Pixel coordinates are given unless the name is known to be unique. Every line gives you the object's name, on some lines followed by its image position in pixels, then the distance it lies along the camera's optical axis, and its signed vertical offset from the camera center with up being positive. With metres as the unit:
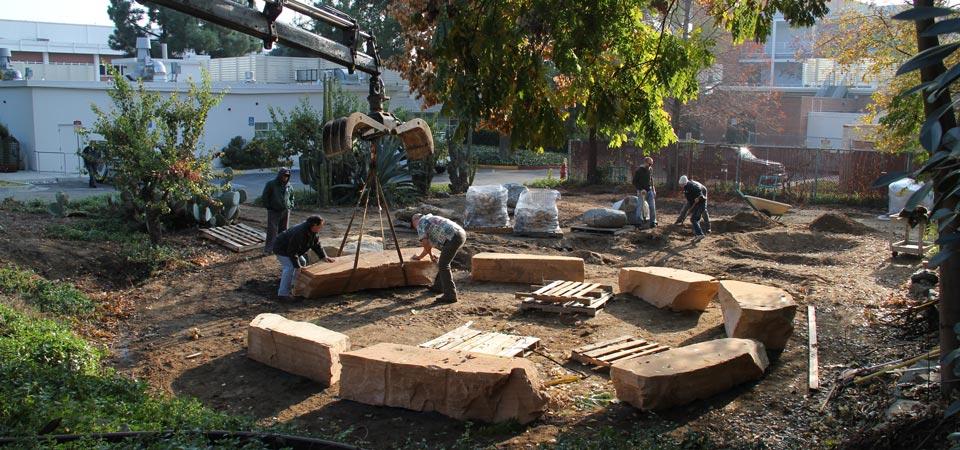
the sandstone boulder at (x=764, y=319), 9.41 -2.02
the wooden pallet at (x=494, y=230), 18.28 -2.08
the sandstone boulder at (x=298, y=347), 8.78 -2.31
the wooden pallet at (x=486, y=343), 9.29 -2.36
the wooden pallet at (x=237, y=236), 15.22 -1.98
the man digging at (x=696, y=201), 18.22 -1.40
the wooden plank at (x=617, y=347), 9.32 -2.39
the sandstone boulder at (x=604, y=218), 18.33 -1.79
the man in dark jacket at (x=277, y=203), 14.62 -1.26
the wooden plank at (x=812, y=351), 8.46 -2.37
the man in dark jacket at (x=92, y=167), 24.33 -1.20
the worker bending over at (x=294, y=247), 11.80 -1.65
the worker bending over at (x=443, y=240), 11.83 -1.51
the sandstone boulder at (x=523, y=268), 12.97 -2.08
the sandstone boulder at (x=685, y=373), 7.65 -2.20
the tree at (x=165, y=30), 49.19 +5.83
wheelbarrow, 20.84 -1.70
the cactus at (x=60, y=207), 17.38 -1.67
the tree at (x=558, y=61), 8.64 +0.80
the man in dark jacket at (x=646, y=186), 19.30 -1.16
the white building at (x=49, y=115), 30.33 +0.45
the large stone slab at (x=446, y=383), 7.55 -2.30
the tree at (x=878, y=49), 17.95 +2.13
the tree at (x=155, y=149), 13.80 -0.34
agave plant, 21.45 -1.04
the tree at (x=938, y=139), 3.31 +0.01
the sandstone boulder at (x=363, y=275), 12.05 -2.09
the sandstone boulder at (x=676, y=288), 11.37 -2.07
